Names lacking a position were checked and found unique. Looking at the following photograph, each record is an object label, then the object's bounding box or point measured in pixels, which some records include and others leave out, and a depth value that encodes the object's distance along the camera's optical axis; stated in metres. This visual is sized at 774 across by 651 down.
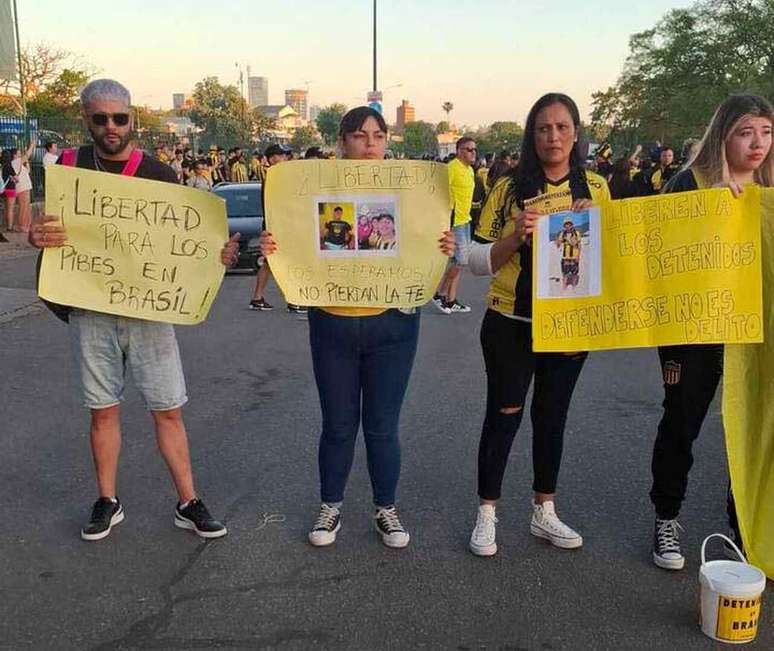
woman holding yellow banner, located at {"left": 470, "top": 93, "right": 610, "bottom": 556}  3.30
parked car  12.41
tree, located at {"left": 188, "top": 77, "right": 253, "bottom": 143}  71.19
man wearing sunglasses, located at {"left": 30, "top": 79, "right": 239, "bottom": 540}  3.42
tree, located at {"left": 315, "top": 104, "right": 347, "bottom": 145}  80.18
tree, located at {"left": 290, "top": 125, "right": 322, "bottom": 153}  82.00
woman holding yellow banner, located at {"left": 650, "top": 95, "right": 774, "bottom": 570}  3.27
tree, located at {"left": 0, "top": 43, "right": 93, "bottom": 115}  35.66
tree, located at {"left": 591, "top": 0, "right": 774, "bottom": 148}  55.75
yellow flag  3.31
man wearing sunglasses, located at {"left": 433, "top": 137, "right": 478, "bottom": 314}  9.72
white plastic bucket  2.86
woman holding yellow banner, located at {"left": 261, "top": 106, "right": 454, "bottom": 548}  3.46
